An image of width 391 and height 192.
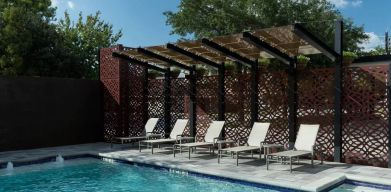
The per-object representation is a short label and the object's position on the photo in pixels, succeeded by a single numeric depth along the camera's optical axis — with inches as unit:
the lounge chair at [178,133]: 466.3
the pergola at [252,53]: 354.4
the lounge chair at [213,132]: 439.3
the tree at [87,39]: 950.7
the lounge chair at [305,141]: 361.4
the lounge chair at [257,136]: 398.4
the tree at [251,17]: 1036.5
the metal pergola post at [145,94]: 555.5
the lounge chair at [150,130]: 503.8
